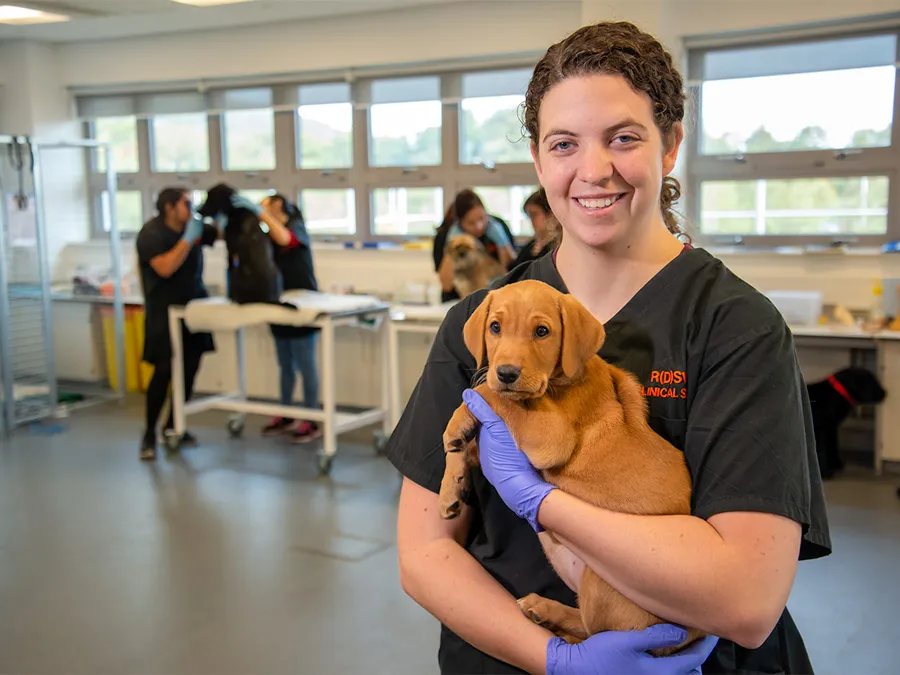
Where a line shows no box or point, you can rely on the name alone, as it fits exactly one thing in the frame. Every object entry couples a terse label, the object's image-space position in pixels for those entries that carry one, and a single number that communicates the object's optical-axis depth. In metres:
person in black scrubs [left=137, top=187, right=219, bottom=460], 4.99
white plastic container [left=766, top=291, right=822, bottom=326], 4.71
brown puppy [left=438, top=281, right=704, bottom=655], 1.07
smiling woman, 1.00
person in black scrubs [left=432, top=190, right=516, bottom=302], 4.88
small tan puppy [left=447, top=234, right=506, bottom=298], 4.73
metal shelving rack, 5.67
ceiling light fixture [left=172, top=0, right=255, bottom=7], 5.08
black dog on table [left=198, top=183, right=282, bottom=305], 4.72
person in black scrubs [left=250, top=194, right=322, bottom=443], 5.21
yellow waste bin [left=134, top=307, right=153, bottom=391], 6.84
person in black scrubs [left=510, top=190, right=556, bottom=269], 3.64
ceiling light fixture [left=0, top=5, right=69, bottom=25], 5.49
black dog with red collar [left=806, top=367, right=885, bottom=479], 4.39
